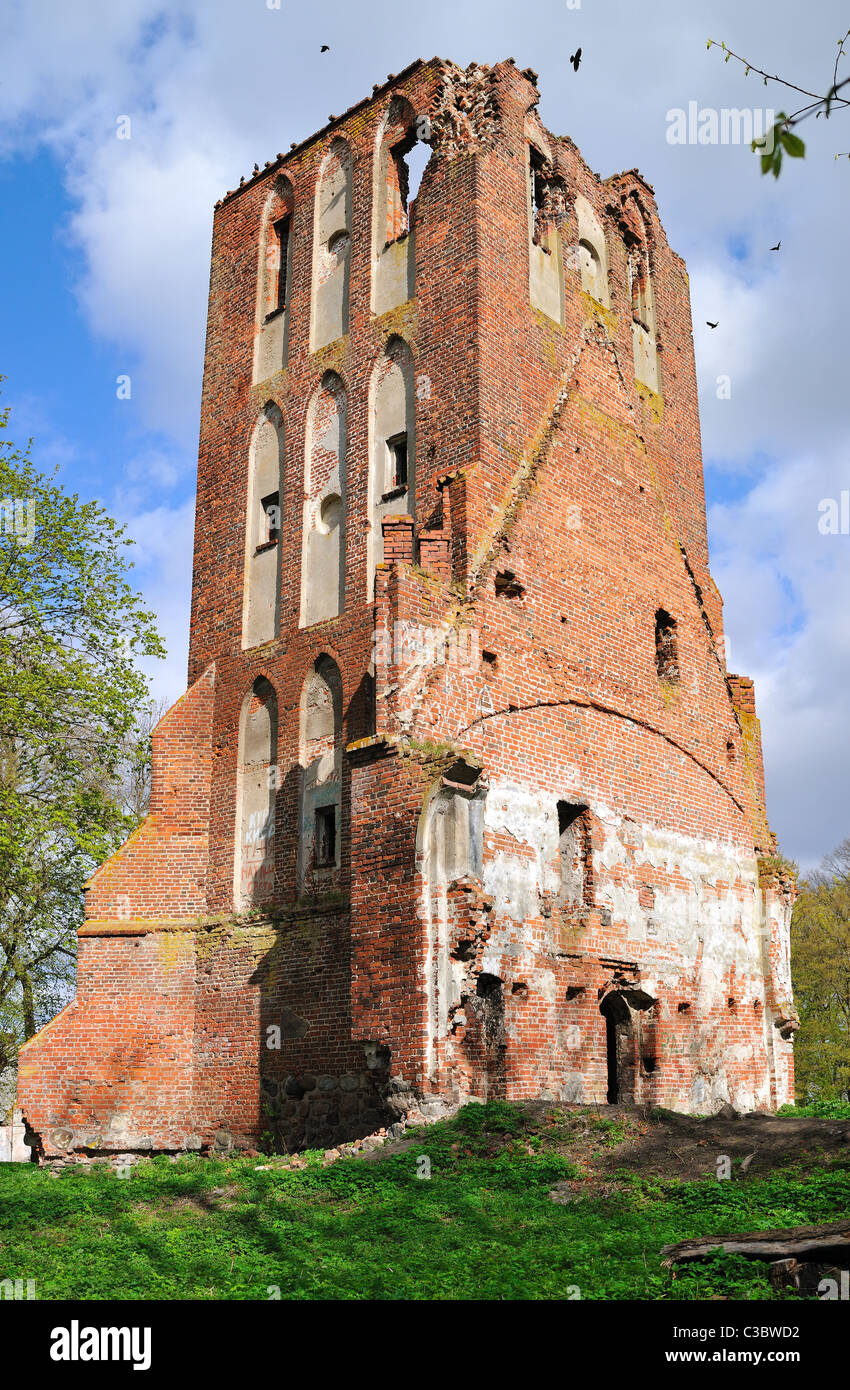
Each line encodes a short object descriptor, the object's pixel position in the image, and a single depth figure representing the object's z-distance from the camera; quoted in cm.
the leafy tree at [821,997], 2905
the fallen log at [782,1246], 648
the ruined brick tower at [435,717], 1202
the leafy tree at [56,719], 1800
